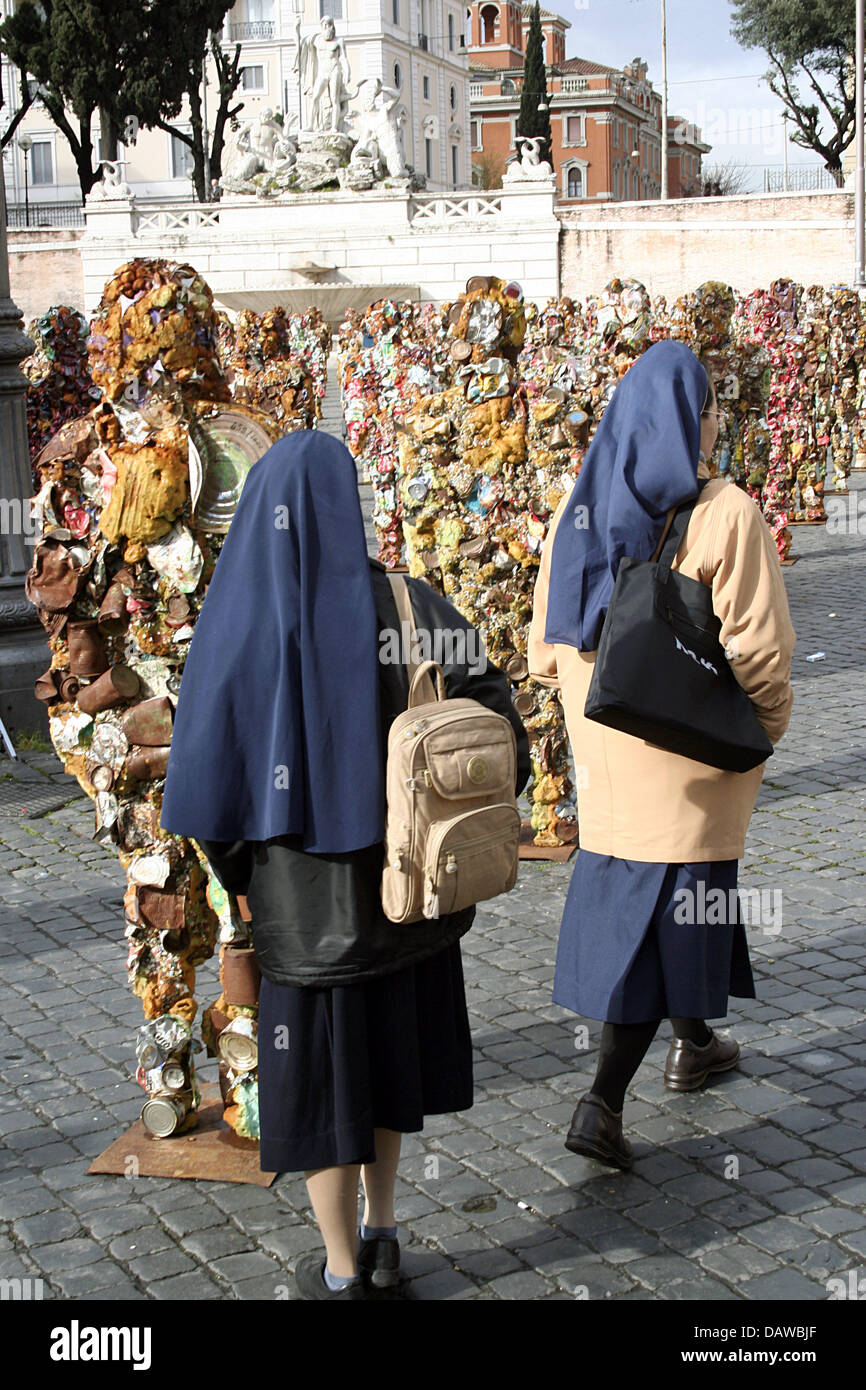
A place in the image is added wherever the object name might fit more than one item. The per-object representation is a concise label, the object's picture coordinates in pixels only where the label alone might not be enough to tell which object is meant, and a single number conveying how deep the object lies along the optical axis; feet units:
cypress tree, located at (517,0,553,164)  188.96
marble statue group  153.17
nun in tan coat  11.94
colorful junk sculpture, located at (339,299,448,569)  32.55
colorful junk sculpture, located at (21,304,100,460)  33.81
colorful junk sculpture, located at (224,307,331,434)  44.46
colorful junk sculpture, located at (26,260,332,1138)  12.80
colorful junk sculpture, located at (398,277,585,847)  22.07
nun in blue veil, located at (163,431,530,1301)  9.71
